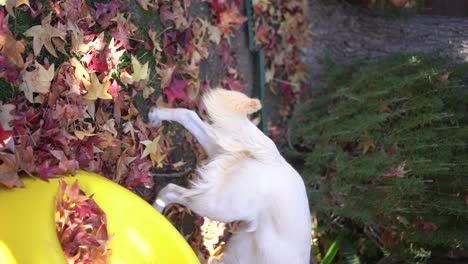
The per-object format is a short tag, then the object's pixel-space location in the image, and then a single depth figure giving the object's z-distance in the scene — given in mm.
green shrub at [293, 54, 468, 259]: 3449
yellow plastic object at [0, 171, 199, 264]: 1753
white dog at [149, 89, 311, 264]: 2662
